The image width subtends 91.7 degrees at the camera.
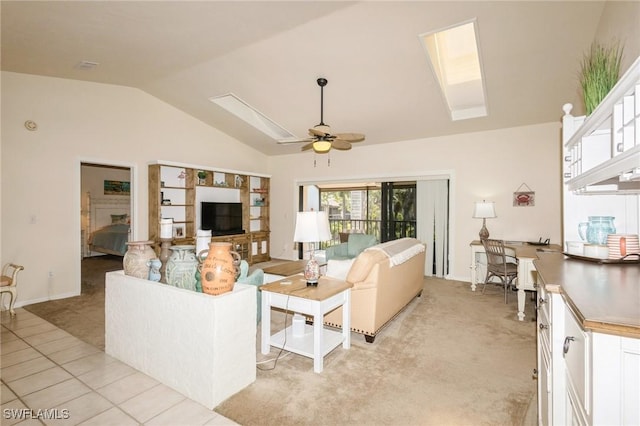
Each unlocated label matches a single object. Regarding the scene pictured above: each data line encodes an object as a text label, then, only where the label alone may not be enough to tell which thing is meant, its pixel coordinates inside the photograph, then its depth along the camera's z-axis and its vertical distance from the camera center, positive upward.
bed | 7.20 -0.36
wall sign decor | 5.04 +0.27
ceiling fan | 3.71 +0.94
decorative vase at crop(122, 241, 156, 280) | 2.63 -0.40
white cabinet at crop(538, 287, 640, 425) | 0.84 -0.51
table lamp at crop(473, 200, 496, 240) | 4.98 +0.04
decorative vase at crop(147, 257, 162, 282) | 2.53 -0.47
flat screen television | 6.39 -0.12
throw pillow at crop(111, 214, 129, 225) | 8.52 -0.20
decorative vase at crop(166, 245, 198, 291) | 2.36 -0.43
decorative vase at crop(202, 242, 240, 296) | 2.11 -0.40
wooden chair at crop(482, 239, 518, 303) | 4.33 -0.73
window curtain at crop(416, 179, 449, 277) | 6.05 -0.18
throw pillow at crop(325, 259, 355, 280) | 3.27 -0.59
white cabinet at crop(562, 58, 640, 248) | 1.25 +0.28
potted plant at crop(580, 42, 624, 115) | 1.75 +0.80
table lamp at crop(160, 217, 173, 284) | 2.54 -0.26
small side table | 2.52 -0.81
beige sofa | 3.02 -0.78
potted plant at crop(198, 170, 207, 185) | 6.28 +0.72
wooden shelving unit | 5.53 +0.24
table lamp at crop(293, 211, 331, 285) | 2.76 -0.17
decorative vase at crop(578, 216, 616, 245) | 2.06 -0.10
